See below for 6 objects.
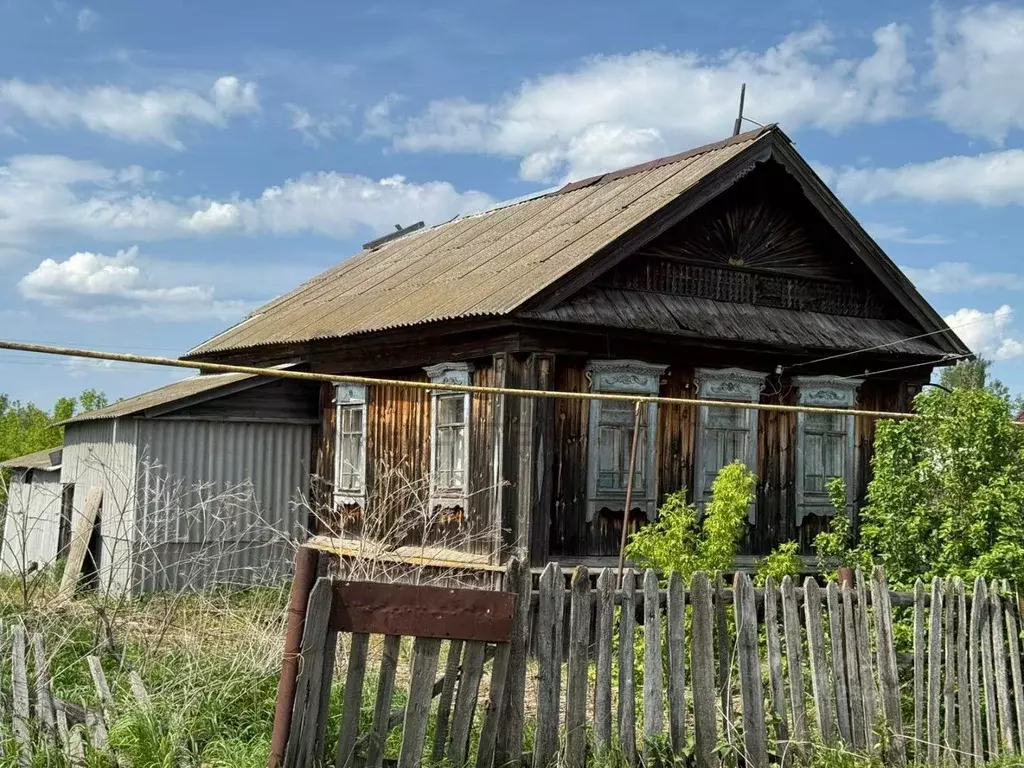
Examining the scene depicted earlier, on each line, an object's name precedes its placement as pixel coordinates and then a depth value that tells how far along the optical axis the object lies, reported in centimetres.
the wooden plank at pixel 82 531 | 1284
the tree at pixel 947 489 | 819
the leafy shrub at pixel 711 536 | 888
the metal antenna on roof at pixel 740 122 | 1425
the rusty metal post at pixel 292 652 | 543
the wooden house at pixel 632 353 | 1159
